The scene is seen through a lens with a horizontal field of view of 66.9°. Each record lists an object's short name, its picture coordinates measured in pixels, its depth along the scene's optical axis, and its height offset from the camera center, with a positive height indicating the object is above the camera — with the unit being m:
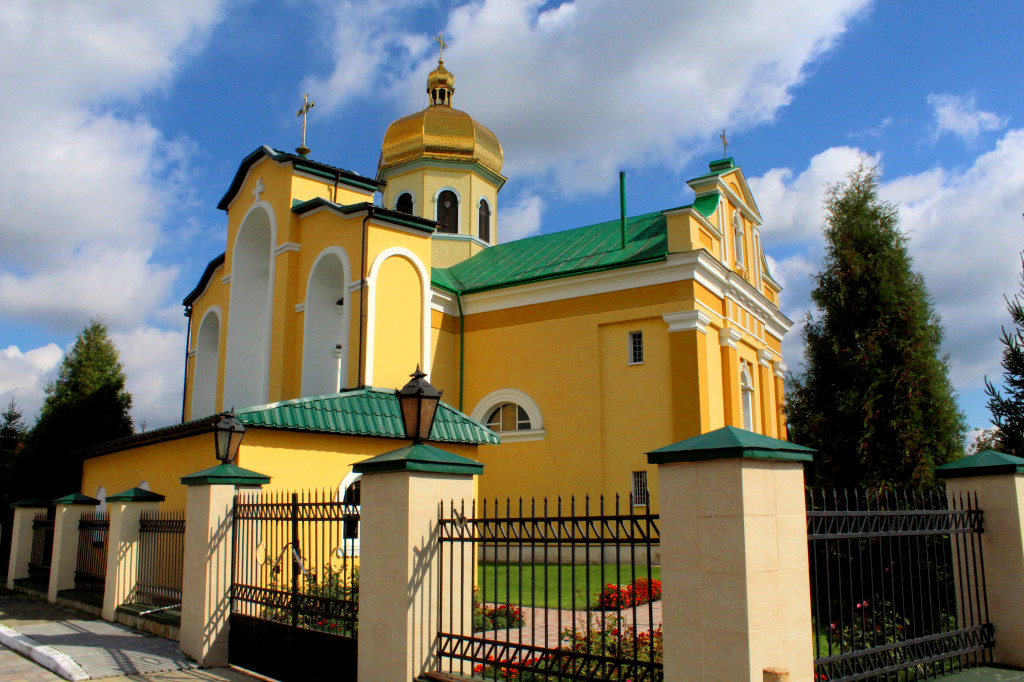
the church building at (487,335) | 14.28 +3.58
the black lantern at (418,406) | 6.84 +0.79
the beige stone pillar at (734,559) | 4.06 -0.34
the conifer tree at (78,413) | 20.73 +2.34
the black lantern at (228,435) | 9.41 +0.73
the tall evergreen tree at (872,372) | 9.37 +1.53
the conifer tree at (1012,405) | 8.34 +0.97
